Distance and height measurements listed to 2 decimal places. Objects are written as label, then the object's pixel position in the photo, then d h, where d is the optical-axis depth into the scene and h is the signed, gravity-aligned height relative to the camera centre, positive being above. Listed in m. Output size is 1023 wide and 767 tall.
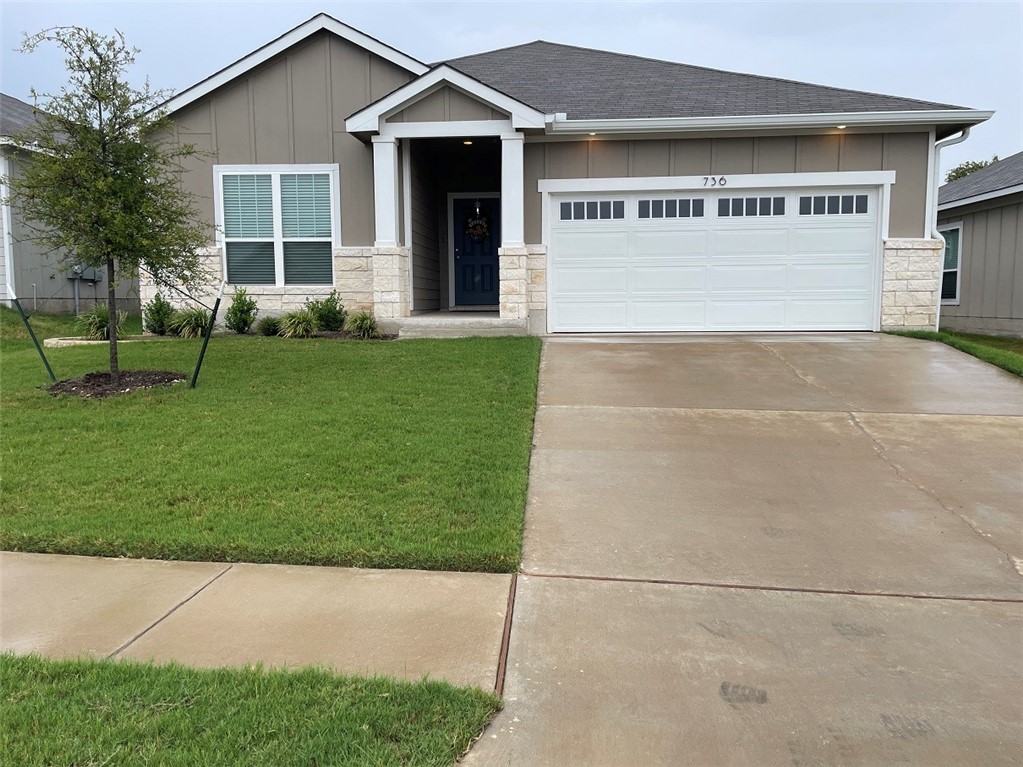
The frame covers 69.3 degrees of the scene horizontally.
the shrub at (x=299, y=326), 11.93 -0.40
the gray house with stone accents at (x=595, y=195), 11.85 +1.74
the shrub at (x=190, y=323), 12.20 -0.35
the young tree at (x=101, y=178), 7.16 +1.22
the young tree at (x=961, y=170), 45.02 +7.65
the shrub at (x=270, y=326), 12.39 -0.42
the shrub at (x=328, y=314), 12.30 -0.21
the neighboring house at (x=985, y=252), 14.93 +0.93
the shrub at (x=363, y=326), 11.87 -0.41
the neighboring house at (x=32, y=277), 14.60 +0.57
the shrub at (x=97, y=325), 11.97 -0.36
